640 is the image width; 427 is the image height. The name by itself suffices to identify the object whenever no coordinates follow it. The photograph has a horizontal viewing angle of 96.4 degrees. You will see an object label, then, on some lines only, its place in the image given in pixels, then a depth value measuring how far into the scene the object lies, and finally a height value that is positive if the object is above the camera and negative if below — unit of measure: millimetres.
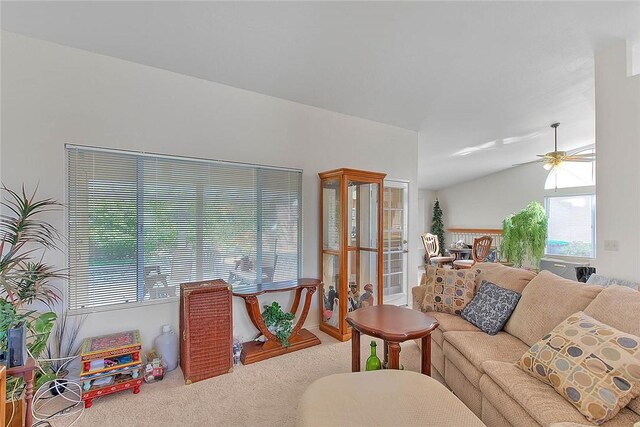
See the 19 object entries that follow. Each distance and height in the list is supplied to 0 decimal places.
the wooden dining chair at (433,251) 6325 -830
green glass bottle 1991 -1015
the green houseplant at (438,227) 9031 -318
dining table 6773 -856
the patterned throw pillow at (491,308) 2221 -739
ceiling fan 4363 +936
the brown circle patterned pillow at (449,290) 2617 -689
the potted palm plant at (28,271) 1750 -368
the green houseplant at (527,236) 5133 -340
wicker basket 2332 -959
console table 2688 -1067
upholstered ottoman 1205 -854
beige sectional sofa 1353 -872
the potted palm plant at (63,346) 2131 -1003
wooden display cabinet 3189 -327
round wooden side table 1812 -732
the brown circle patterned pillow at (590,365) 1245 -717
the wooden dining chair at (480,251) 5438 -652
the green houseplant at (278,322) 2824 -1052
